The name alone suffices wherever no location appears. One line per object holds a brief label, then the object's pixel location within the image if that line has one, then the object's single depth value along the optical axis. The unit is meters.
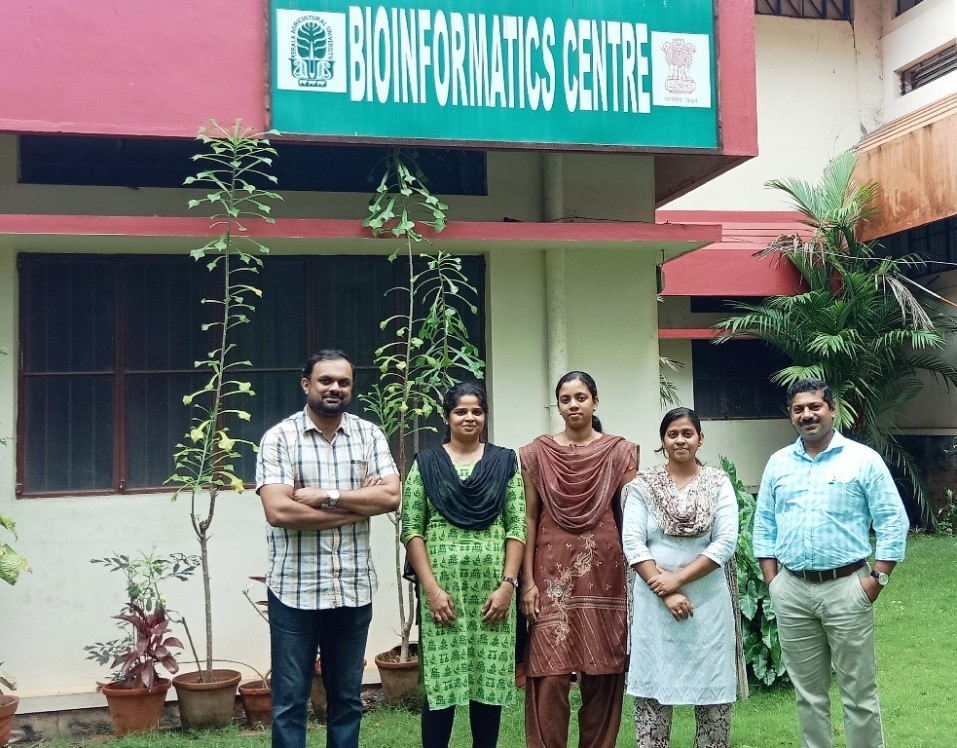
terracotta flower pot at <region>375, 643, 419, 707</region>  5.12
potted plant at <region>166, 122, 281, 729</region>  4.86
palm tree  10.55
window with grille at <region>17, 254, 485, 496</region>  5.30
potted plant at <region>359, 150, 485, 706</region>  5.14
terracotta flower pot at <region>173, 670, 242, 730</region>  4.86
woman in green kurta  3.71
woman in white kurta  3.73
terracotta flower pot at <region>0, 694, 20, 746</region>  4.57
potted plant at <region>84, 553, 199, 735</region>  4.79
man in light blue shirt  3.69
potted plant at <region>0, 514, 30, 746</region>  4.48
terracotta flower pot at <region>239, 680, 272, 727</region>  4.98
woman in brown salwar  3.88
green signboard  4.91
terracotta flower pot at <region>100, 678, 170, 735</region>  4.81
